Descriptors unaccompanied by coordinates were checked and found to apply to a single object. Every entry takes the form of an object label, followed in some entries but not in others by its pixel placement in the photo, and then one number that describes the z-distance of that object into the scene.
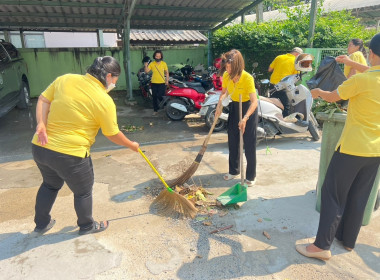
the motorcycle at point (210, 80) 7.66
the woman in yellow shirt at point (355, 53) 4.45
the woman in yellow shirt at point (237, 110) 3.60
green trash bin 2.92
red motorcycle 7.45
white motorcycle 5.68
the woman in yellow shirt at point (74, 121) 2.52
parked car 6.84
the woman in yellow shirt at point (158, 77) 7.82
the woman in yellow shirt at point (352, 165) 2.22
